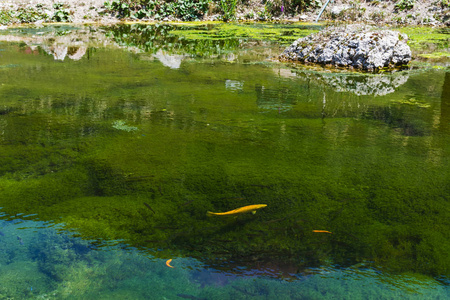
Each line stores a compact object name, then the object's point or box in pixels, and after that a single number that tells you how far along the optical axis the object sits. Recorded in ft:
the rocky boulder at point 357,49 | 18.15
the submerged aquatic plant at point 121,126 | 10.15
